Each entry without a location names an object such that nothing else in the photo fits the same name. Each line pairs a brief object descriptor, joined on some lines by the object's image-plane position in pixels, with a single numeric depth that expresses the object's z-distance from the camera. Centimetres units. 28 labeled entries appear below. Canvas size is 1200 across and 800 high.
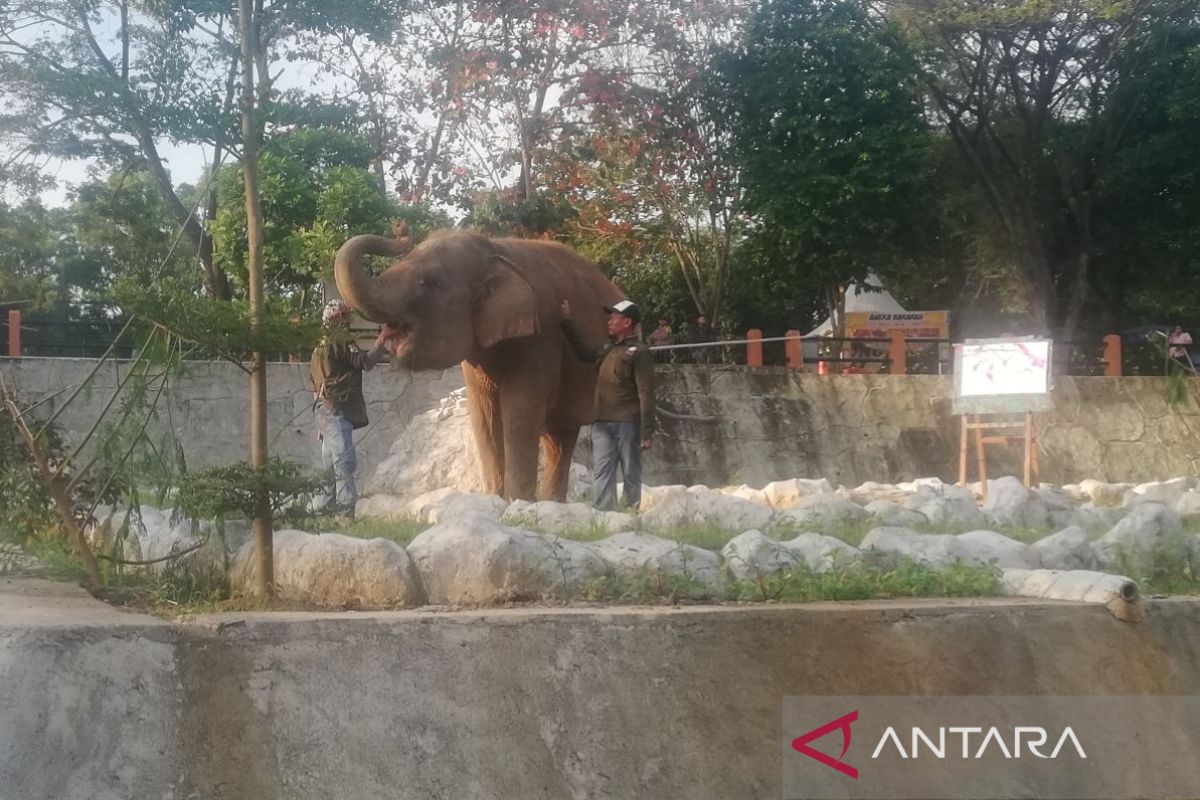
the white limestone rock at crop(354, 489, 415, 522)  855
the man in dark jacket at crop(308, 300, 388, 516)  945
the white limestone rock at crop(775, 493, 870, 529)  720
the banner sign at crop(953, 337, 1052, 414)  1220
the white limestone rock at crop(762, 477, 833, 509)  1017
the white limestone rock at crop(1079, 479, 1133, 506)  1140
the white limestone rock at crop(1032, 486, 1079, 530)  834
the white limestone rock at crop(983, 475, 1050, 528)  823
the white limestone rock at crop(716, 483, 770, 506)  1039
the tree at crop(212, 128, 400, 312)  1241
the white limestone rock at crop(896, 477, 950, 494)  1114
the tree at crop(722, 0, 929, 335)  1802
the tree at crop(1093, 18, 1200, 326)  1945
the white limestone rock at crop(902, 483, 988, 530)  757
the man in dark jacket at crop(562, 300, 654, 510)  912
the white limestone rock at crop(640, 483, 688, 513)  900
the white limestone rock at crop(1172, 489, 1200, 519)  908
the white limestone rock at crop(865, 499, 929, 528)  727
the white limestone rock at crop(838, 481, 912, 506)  1056
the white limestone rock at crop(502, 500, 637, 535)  676
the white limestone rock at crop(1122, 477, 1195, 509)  1039
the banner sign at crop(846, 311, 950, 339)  2012
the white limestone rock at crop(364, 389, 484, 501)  1266
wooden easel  1184
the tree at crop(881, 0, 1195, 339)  1945
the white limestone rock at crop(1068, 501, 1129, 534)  772
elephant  840
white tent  2394
